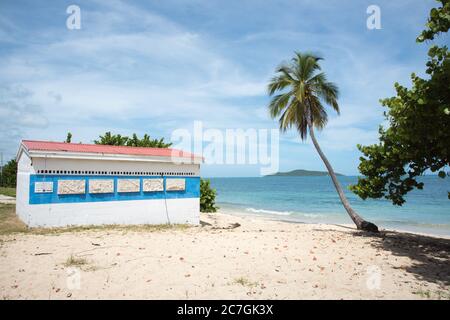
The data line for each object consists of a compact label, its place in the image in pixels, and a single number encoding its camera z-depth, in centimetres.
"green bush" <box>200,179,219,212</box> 2148
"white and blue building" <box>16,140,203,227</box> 1209
